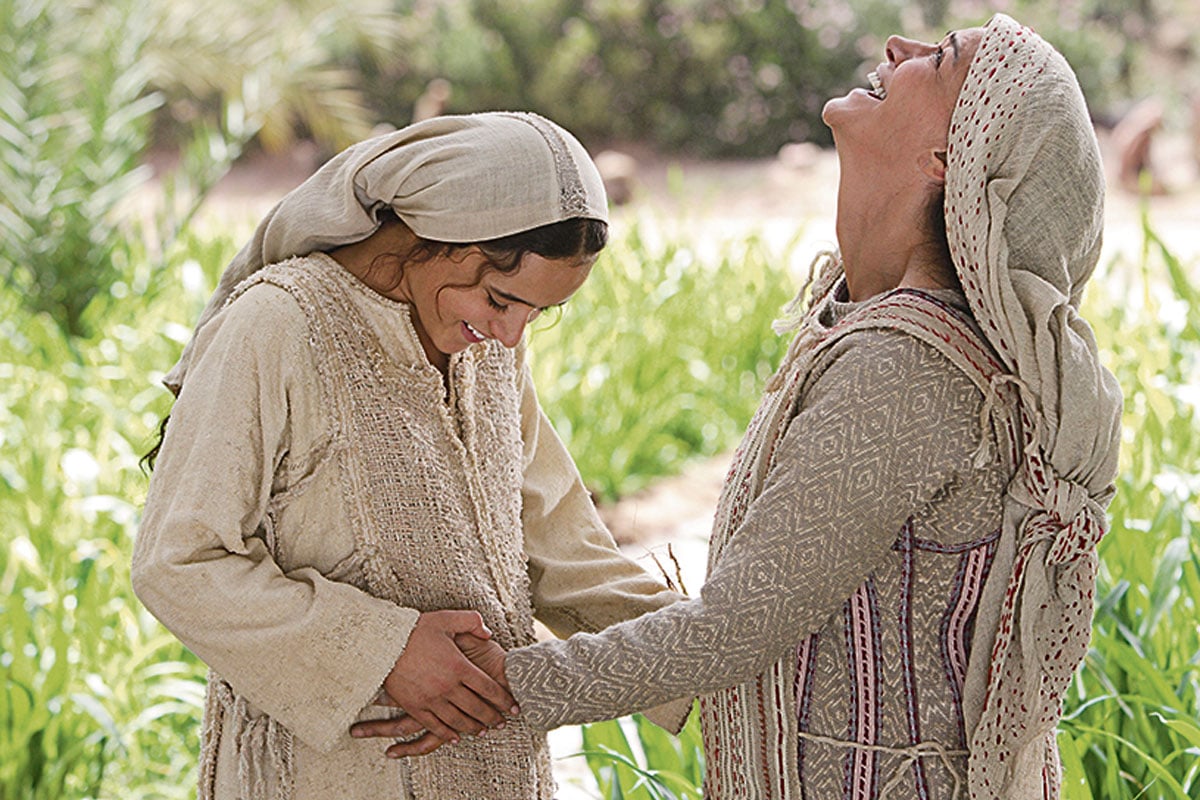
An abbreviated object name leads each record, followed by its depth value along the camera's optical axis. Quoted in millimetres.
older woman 4845
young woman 4918
